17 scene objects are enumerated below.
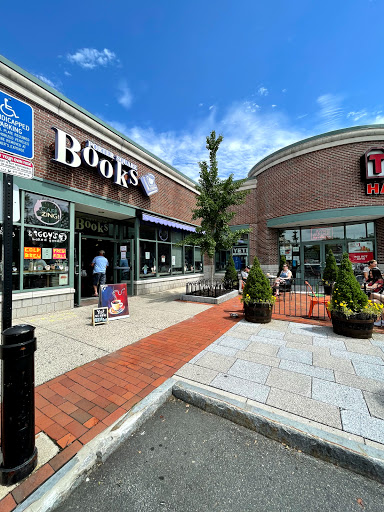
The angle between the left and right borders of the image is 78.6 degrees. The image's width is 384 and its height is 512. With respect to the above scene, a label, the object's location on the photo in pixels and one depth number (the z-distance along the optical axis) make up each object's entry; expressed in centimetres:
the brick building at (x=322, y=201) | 1319
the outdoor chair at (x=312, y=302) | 634
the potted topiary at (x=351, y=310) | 479
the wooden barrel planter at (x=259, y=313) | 584
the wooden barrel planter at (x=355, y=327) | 477
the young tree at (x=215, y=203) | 963
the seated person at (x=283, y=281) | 904
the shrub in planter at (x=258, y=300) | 584
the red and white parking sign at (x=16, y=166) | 199
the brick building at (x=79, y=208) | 659
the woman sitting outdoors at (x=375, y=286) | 627
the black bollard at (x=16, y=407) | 177
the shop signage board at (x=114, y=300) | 613
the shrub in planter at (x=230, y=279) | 1194
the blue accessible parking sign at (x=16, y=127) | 200
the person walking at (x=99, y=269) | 885
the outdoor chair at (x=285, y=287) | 917
